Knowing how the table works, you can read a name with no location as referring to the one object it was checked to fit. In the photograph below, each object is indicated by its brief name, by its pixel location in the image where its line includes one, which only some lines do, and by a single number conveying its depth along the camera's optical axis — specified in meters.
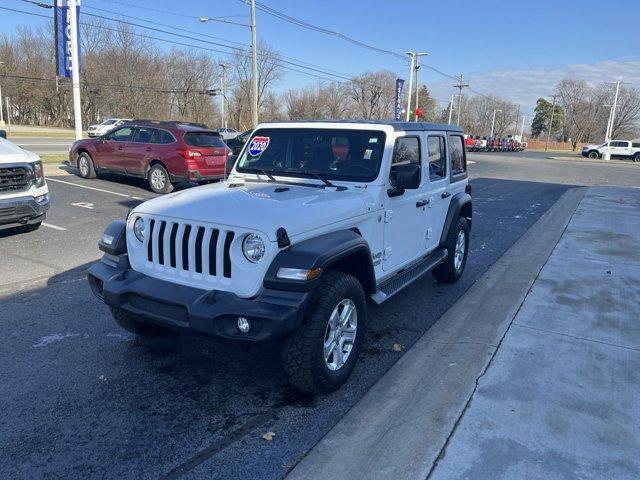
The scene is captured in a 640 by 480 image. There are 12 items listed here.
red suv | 12.02
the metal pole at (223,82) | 58.50
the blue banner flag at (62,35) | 16.12
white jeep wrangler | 2.98
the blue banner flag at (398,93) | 41.67
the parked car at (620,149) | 50.12
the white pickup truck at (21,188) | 6.75
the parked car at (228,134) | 30.52
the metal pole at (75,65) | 15.84
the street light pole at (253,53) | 27.52
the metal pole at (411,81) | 44.25
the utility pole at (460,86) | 68.12
